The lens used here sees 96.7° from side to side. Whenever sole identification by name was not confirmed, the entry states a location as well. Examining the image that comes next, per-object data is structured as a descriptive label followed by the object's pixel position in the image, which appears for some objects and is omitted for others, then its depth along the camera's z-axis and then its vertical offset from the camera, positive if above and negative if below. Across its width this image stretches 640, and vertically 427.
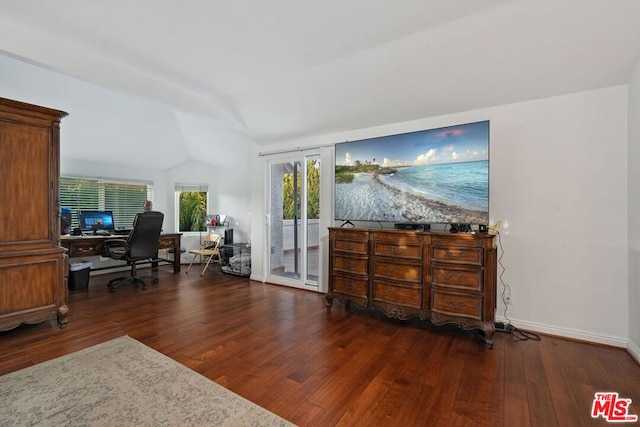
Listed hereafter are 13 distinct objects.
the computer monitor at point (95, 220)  5.05 -0.17
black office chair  4.49 -0.55
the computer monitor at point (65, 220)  4.86 -0.16
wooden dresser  2.63 -0.64
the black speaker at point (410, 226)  3.13 -0.15
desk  4.46 -0.54
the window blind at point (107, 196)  5.30 +0.30
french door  4.49 -0.12
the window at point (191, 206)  6.72 +0.13
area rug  1.66 -1.22
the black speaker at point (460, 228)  2.93 -0.15
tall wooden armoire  2.66 -0.07
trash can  4.41 -1.01
